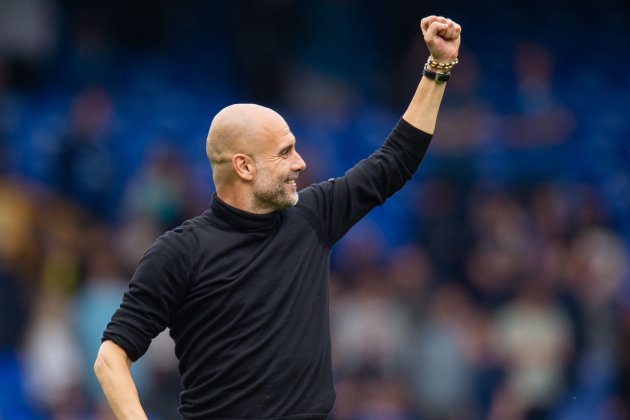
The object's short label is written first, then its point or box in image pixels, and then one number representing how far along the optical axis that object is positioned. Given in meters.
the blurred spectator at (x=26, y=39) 26.31
